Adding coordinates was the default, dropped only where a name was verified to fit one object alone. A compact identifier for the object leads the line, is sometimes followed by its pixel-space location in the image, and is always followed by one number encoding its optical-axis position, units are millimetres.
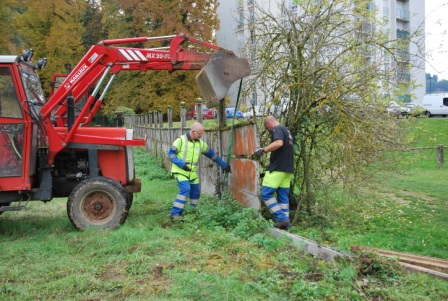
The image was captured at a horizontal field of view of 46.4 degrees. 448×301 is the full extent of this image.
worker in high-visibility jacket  8328
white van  36750
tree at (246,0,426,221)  8227
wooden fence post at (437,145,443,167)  19925
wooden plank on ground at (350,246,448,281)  5584
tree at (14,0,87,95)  35969
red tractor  7566
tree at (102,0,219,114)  34312
